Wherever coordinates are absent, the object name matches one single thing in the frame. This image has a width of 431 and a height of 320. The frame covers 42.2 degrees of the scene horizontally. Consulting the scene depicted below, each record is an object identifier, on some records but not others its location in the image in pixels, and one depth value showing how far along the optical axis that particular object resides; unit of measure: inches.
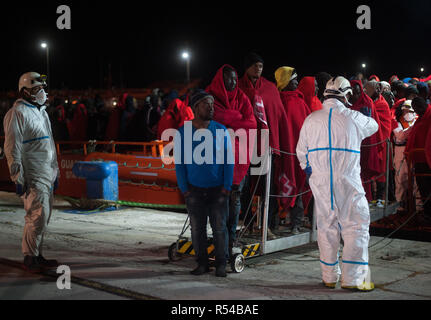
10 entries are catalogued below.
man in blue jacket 233.9
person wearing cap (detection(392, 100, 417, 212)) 380.2
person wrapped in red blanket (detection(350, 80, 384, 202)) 343.0
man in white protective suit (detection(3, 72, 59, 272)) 244.4
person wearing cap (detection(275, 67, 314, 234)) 302.4
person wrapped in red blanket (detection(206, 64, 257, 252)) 257.4
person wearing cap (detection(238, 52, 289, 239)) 278.2
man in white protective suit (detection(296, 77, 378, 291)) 214.4
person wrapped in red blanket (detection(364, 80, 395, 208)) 365.1
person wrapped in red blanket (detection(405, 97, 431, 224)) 346.3
